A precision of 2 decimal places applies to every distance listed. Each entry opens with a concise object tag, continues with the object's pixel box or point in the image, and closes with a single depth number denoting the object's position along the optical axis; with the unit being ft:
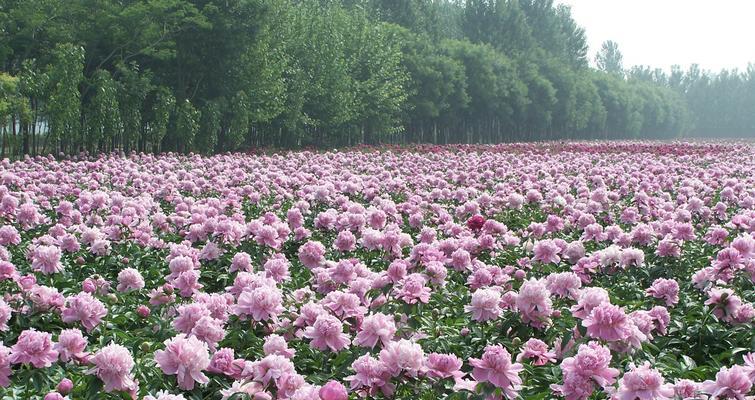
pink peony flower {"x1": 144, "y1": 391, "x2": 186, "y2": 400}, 6.97
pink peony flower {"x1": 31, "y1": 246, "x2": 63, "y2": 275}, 14.70
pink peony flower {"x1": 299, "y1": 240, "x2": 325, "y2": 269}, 15.48
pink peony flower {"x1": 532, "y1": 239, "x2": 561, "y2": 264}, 15.70
